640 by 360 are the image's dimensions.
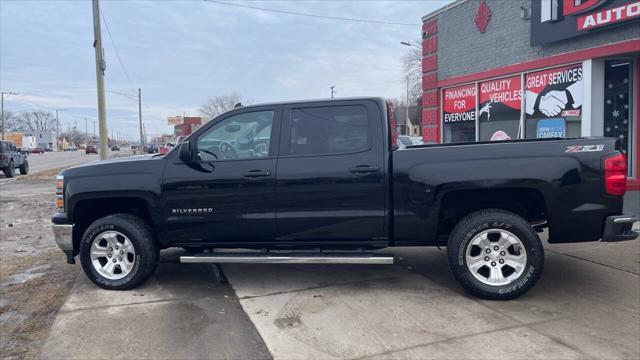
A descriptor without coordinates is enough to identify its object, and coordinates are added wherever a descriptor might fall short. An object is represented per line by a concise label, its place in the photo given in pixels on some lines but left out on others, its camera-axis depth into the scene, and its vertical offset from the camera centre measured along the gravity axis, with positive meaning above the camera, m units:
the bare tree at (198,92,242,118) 73.25 +7.40
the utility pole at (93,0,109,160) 16.56 +2.75
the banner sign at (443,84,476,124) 13.16 +1.27
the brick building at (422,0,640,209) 9.64 +1.75
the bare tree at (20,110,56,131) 144.51 +10.45
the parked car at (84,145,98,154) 84.83 +1.09
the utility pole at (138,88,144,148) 55.80 +5.61
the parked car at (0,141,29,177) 23.80 -0.09
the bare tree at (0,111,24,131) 125.50 +9.21
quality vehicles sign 11.71 +1.03
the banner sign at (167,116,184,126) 81.01 +5.73
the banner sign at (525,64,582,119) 10.21 +1.21
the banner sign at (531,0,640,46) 8.95 +2.53
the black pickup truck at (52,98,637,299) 4.82 -0.45
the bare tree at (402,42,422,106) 58.94 +9.09
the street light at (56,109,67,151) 124.49 +4.90
